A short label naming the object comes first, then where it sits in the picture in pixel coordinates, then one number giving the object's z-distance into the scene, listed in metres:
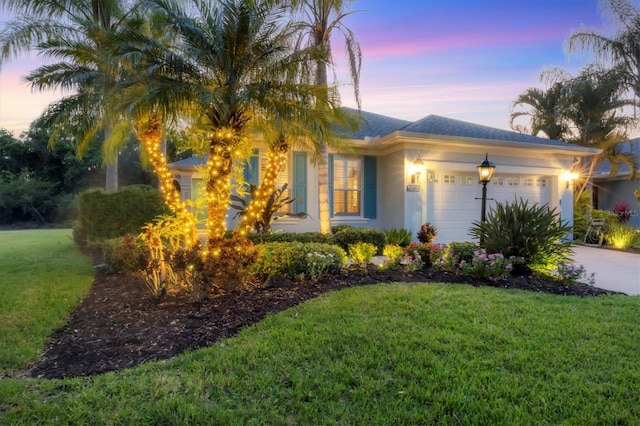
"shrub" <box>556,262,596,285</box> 5.68
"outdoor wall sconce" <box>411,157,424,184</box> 10.31
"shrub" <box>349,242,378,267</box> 6.71
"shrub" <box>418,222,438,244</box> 10.09
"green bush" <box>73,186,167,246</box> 9.05
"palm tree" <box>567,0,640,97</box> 11.85
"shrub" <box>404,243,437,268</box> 6.83
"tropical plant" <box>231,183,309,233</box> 9.40
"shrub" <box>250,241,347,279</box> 5.81
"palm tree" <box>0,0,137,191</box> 7.94
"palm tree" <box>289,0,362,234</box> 8.20
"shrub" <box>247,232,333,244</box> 8.40
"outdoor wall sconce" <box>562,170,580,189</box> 12.07
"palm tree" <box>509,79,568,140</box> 16.11
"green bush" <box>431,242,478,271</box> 6.48
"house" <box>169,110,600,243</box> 10.47
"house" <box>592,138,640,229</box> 16.84
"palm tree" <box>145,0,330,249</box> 5.11
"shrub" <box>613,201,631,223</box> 13.04
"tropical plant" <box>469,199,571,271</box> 6.34
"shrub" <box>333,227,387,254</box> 8.30
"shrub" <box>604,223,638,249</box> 10.39
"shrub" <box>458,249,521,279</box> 5.94
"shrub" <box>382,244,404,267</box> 6.51
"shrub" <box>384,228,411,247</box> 9.67
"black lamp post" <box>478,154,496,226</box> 7.39
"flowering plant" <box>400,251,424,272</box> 6.41
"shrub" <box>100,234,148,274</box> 5.66
